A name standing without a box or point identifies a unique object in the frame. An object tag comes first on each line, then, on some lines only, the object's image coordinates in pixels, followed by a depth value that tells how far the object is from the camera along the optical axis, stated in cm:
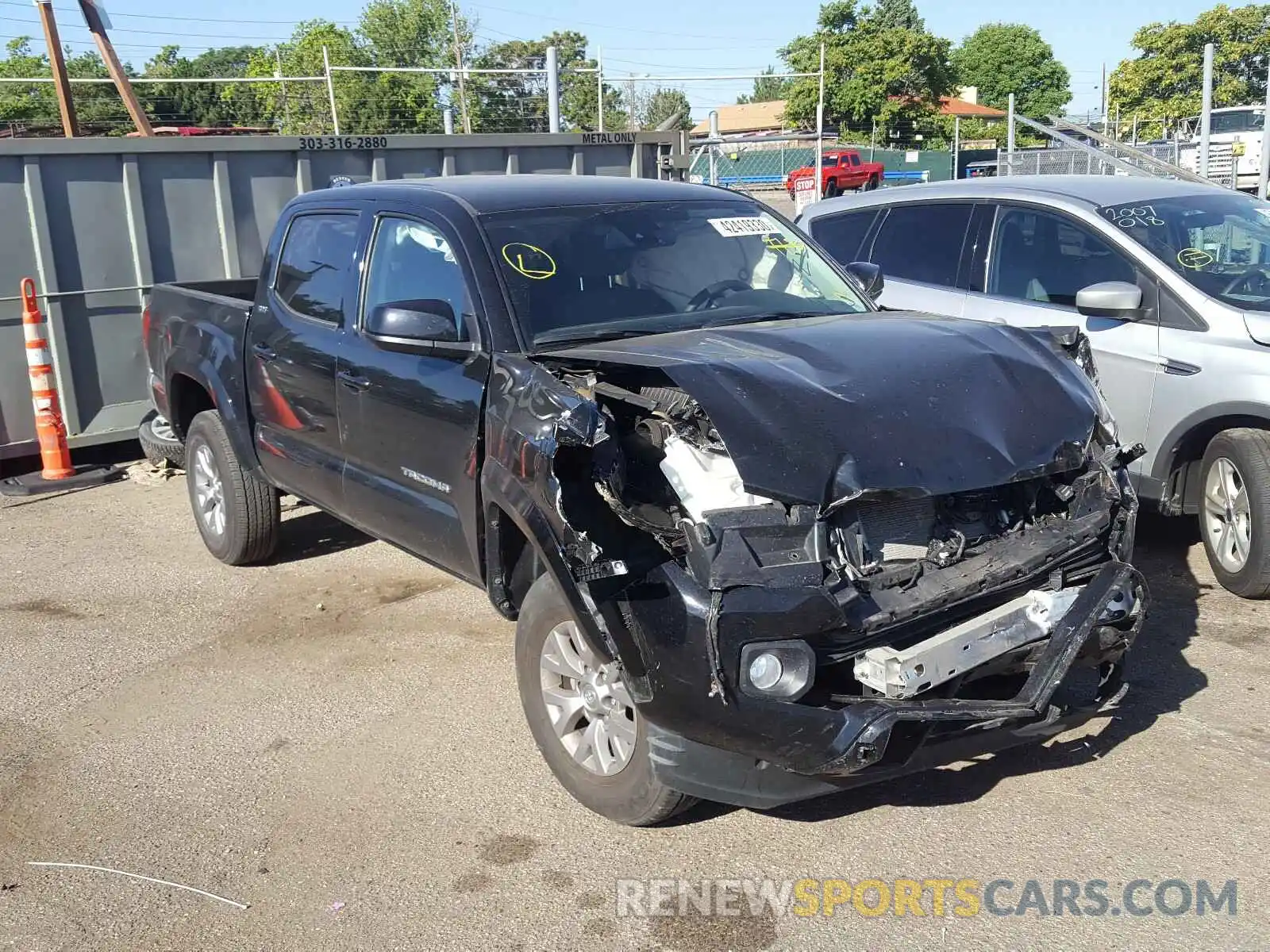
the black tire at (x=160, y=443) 783
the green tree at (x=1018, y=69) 8262
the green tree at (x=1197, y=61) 5319
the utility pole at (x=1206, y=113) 1206
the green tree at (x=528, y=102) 2234
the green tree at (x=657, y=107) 4259
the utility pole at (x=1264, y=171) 1143
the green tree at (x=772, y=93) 6553
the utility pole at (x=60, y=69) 1027
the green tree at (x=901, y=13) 7625
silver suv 532
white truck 1838
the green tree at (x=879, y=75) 5562
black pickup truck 321
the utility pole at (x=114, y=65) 1070
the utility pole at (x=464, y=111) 1933
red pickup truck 3516
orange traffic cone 806
